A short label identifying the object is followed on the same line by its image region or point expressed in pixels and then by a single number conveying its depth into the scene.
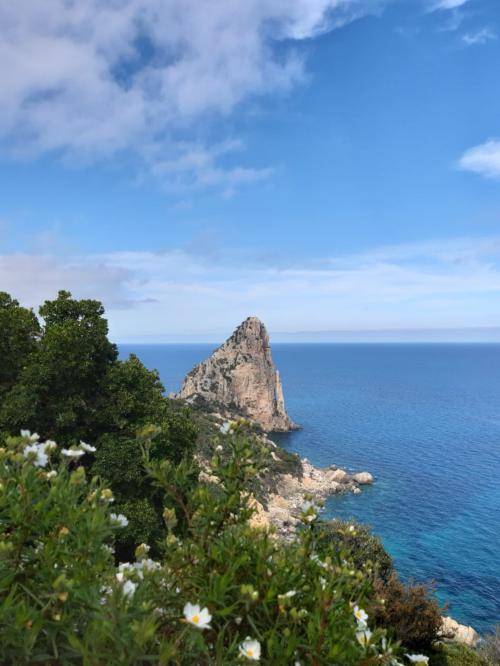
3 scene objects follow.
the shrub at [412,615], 12.73
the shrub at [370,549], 19.10
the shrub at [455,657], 13.58
